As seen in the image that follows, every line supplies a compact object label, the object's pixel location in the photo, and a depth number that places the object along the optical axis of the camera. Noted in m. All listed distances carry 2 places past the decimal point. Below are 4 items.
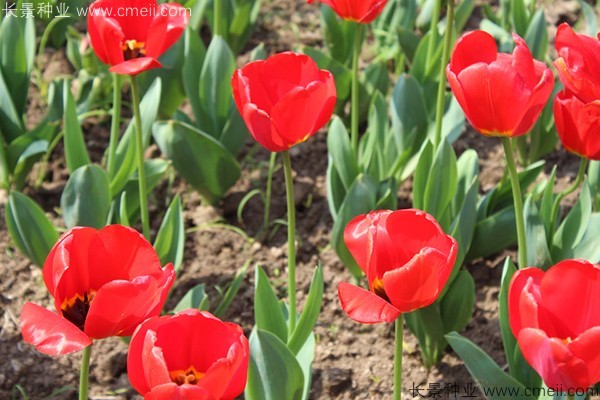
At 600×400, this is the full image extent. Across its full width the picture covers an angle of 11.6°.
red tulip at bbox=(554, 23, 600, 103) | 1.84
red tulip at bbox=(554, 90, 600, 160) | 1.89
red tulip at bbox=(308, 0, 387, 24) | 2.02
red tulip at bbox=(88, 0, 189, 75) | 1.95
